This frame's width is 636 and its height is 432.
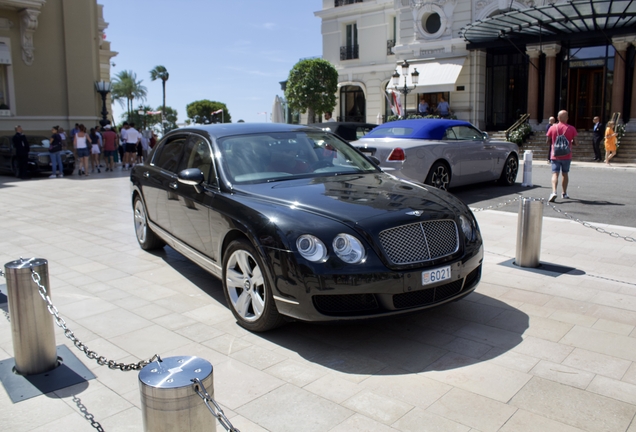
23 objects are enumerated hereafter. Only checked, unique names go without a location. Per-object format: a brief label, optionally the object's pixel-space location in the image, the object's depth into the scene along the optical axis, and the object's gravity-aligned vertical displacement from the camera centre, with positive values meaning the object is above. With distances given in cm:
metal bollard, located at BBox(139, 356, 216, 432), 217 -100
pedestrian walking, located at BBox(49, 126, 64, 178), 1792 -31
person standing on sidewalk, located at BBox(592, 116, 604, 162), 2164 +18
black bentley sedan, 388 -65
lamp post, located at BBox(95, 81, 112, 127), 2447 +227
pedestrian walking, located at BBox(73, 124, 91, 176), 1853 -16
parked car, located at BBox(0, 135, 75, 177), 1823 -45
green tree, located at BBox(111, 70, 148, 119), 8431 +817
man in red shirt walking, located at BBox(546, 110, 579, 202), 1058 -26
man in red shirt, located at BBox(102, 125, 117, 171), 2006 -6
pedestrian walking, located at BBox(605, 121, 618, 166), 2034 -5
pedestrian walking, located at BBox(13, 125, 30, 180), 1742 -27
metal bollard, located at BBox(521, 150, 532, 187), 1311 -63
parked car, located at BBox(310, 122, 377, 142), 1417 +37
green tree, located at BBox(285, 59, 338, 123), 3425 +354
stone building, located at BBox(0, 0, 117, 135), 2303 +334
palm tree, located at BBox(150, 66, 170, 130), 8711 +1113
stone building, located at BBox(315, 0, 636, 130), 2383 +442
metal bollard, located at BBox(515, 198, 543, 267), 602 -96
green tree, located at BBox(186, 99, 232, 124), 10162 +614
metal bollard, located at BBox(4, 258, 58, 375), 359 -112
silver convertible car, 1066 -17
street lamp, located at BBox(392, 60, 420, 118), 2469 +296
